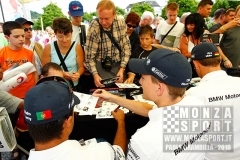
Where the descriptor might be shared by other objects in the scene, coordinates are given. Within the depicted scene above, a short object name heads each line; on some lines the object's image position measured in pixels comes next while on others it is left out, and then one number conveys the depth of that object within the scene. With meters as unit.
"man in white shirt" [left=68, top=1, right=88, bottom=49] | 3.00
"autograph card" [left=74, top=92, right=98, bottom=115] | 1.86
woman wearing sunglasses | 3.31
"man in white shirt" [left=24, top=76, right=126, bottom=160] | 0.88
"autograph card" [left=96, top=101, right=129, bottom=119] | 1.82
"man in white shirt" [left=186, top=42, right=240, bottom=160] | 1.43
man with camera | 2.53
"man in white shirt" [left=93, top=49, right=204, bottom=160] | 0.93
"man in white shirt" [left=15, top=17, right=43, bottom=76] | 3.10
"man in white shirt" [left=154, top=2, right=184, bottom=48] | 3.55
